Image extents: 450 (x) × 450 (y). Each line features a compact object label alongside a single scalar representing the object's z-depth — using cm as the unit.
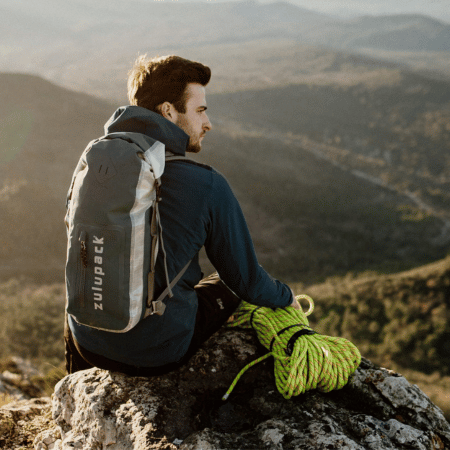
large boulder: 177
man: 173
